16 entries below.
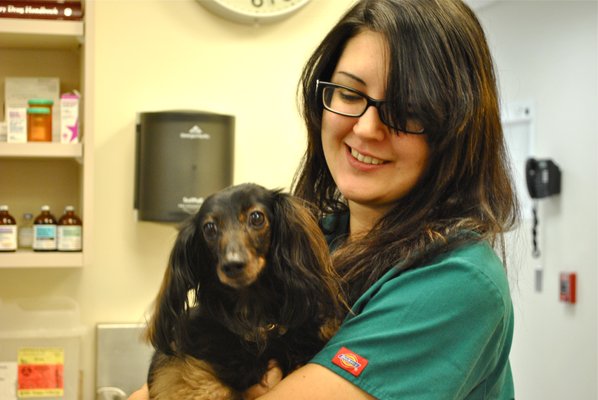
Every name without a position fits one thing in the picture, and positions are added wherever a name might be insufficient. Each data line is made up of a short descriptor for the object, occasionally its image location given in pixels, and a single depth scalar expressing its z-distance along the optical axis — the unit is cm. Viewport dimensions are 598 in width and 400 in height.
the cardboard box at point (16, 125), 218
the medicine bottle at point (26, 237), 229
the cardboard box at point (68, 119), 219
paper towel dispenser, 231
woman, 108
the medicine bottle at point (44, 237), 220
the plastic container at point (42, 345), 228
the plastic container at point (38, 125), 220
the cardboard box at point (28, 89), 234
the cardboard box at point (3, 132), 220
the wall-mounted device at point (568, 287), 381
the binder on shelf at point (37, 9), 216
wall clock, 246
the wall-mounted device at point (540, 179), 393
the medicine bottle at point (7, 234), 218
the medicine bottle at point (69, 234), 221
